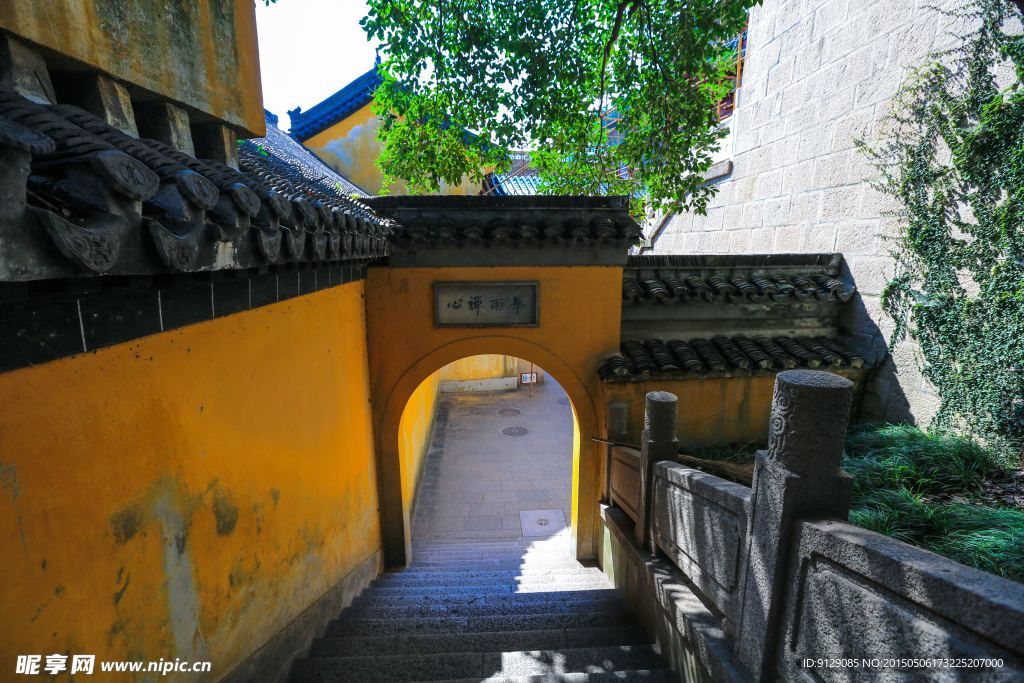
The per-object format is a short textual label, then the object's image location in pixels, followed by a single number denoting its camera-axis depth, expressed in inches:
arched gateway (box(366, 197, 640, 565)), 211.6
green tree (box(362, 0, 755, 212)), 221.5
